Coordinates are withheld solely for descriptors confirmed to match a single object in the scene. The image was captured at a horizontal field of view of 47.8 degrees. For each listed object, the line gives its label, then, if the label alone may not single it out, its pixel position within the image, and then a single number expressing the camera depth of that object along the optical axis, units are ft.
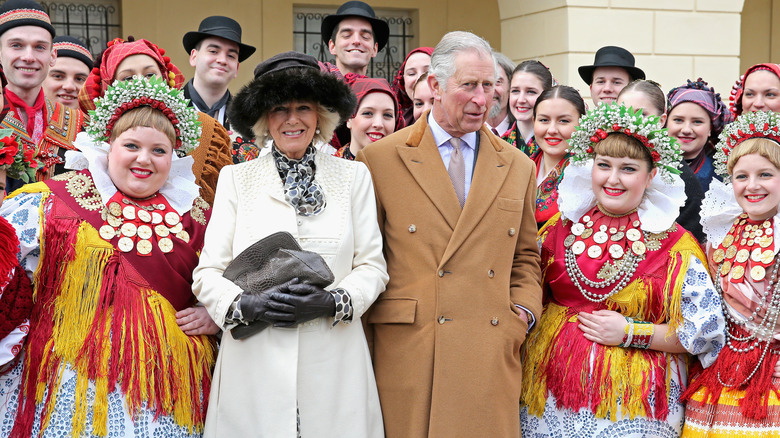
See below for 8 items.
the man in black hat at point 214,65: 17.48
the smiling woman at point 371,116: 16.12
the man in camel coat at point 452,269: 11.85
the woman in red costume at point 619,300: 12.37
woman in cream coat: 10.89
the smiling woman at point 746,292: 12.05
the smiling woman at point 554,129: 15.47
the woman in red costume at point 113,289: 11.28
